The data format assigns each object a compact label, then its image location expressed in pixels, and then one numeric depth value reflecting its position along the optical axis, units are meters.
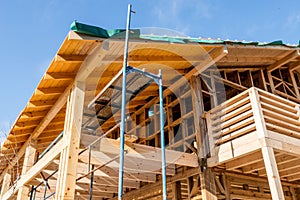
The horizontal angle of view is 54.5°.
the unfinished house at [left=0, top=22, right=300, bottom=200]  4.78
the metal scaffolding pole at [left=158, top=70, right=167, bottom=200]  3.70
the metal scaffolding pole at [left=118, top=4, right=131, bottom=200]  3.33
